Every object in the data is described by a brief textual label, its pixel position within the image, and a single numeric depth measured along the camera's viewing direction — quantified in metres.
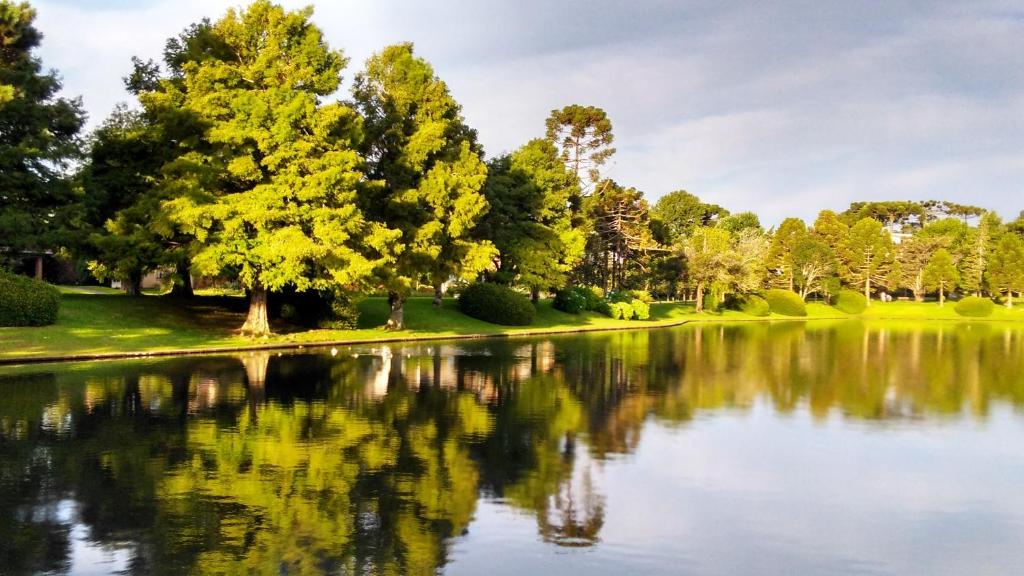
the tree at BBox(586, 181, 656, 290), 64.88
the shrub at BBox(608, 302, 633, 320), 54.59
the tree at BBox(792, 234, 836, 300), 86.56
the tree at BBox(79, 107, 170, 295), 29.20
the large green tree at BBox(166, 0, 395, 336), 28.02
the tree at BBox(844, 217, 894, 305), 93.69
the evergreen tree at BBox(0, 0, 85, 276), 28.55
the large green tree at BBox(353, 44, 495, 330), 36.28
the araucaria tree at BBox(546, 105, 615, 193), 59.12
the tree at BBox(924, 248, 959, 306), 94.69
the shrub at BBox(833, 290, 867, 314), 83.06
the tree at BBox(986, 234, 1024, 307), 89.62
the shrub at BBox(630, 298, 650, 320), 55.88
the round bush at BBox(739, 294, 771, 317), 70.56
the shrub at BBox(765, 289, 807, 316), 74.25
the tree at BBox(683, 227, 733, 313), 66.88
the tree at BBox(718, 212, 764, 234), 116.02
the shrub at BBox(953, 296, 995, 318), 79.19
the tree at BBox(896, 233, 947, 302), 98.44
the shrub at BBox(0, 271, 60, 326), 26.47
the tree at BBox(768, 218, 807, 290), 88.81
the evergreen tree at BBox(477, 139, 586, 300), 50.81
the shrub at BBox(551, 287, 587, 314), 53.41
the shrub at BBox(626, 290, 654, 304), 59.53
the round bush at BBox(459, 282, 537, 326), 44.44
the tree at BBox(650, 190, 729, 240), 113.28
